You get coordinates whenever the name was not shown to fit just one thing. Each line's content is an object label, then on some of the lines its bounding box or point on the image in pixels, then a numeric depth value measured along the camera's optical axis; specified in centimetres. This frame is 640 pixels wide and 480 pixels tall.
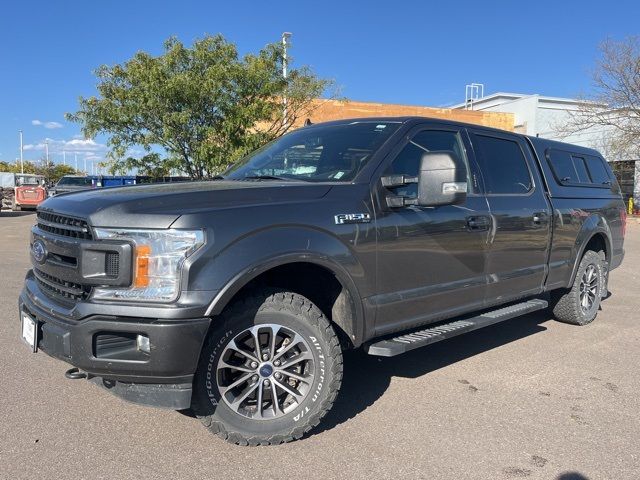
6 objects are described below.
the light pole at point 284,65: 1573
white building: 2642
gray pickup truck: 266
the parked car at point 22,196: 2738
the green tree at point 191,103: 1409
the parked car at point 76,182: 2429
